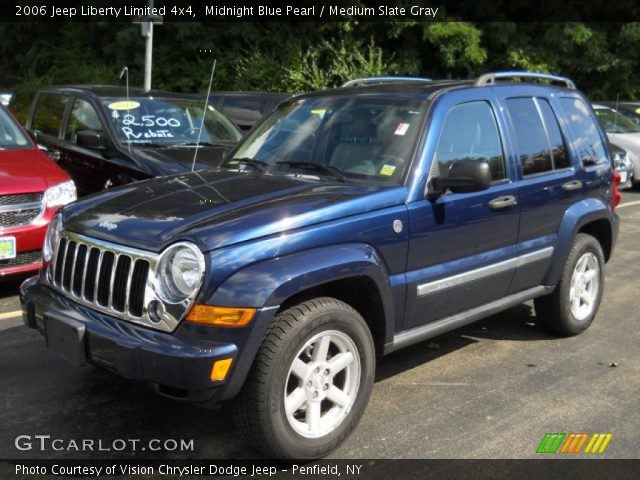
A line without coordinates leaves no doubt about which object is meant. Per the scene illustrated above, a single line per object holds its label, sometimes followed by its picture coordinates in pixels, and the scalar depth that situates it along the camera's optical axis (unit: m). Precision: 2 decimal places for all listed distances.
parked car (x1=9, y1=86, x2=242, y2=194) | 7.64
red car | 6.00
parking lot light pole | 10.37
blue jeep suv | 3.29
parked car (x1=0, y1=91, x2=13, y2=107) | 13.09
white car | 14.01
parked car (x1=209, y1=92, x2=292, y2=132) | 12.01
